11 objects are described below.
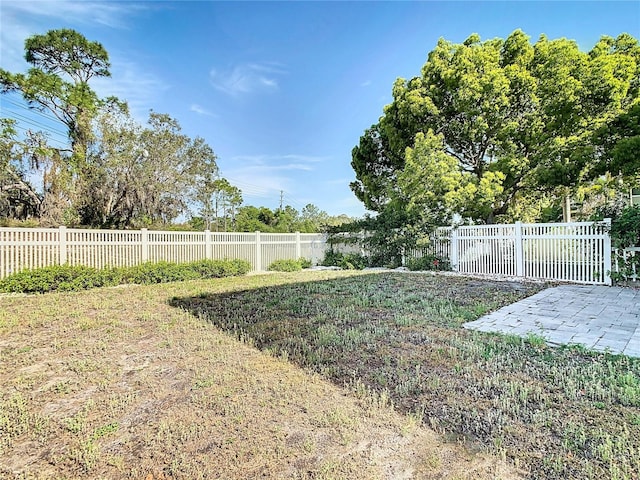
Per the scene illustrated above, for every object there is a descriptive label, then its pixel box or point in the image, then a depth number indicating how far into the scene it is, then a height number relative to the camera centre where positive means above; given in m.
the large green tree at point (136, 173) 13.47 +3.09
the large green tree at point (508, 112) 9.91 +3.95
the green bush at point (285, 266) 10.62 -0.87
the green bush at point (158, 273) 7.62 -0.78
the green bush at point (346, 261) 11.30 -0.79
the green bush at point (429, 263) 9.73 -0.77
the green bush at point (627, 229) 6.26 +0.13
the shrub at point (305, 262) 11.44 -0.83
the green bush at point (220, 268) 8.73 -0.78
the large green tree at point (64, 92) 12.39 +6.13
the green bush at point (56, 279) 6.30 -0.77
